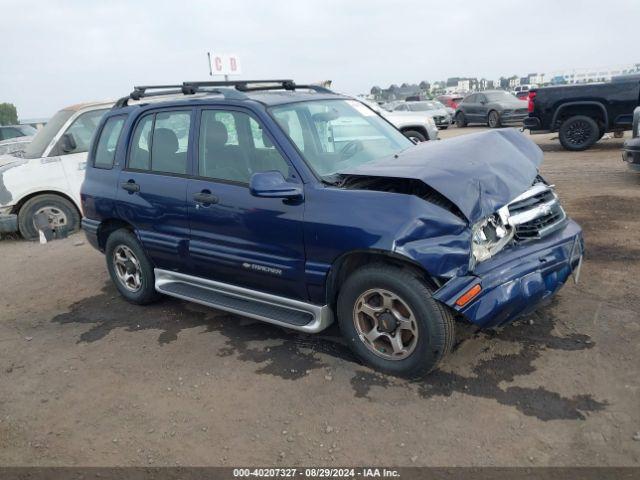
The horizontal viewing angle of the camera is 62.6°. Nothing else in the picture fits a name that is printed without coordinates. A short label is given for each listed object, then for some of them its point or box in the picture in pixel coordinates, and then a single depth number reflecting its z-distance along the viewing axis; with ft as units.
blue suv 10.34
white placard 47.37
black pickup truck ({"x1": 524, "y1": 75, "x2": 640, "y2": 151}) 36.42
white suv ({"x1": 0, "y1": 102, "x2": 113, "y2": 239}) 26.08
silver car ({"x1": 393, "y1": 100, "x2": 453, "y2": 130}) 73.05
